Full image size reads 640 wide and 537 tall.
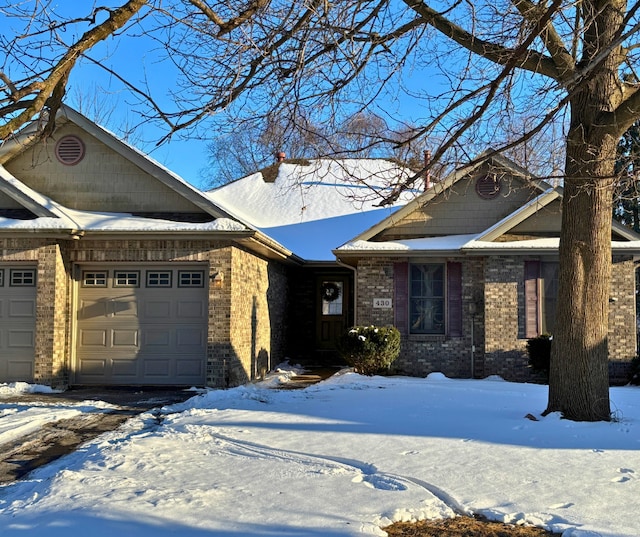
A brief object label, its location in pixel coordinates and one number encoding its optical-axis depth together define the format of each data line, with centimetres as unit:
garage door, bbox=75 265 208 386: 1310
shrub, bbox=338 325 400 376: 1436
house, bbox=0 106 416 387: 1257
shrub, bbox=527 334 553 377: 1411
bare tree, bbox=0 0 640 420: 720
